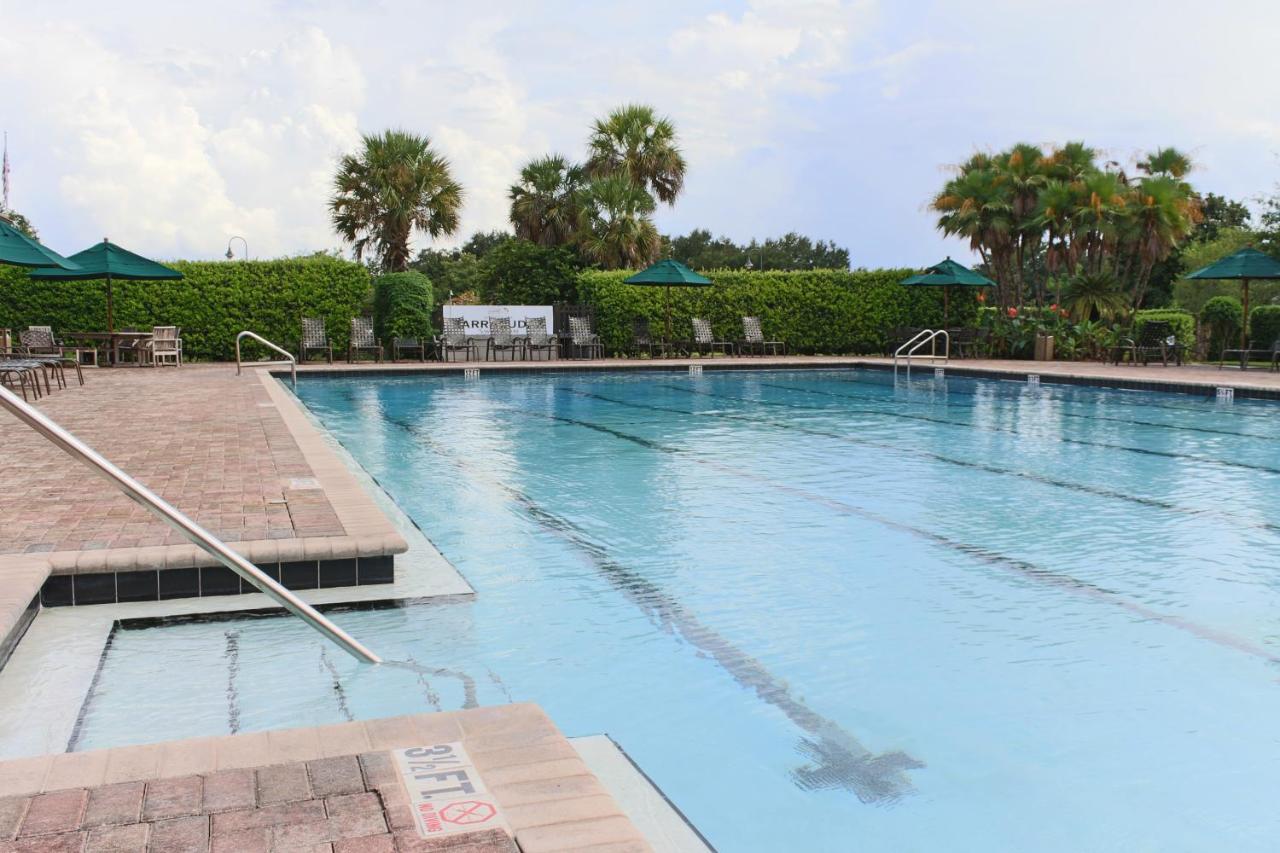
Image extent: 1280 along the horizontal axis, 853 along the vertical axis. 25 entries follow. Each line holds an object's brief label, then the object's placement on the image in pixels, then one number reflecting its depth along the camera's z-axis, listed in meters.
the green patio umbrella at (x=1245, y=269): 18.92
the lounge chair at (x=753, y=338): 24.27
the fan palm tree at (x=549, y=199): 31.69
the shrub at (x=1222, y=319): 22.28
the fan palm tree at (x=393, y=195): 28.39
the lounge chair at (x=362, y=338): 21.53
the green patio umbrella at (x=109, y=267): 16.91
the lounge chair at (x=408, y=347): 21.41
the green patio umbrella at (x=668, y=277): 22.06
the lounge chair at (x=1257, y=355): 18.96
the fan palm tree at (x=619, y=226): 28.67
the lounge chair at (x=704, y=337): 24.11
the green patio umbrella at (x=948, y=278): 22.89
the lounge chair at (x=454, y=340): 21.92
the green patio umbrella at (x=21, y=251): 12.34
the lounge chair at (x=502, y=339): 22.55
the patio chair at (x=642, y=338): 23.61
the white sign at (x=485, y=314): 22.73
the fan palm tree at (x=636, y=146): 30.53
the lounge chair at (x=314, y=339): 21.05
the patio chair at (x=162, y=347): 18.64
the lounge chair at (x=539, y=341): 22.72
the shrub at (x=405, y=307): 22.02
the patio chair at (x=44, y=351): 13.06
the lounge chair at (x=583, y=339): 23.11
